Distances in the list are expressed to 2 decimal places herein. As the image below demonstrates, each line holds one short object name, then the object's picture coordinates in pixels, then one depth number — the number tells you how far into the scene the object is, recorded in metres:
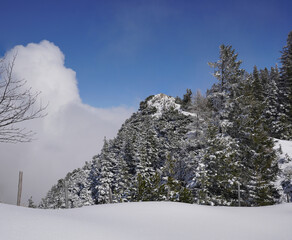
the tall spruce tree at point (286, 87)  24.02
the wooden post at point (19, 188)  9.41
